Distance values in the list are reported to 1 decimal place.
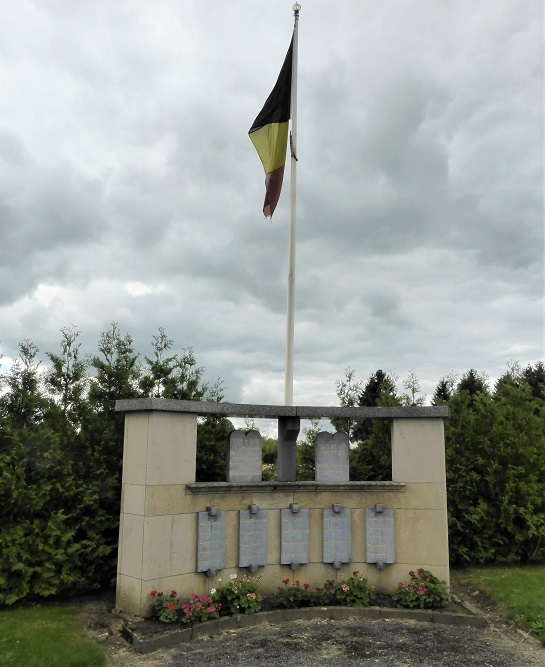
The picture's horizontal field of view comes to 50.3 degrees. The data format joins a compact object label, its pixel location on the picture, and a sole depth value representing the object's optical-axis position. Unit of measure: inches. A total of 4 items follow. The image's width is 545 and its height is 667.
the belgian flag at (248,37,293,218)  441.1
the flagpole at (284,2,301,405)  410.6
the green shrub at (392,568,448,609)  353.4
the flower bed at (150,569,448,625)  319.0
